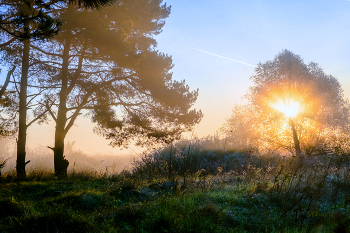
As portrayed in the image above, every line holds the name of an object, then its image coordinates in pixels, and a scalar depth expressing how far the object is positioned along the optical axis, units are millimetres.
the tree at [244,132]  18078
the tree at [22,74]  10359
